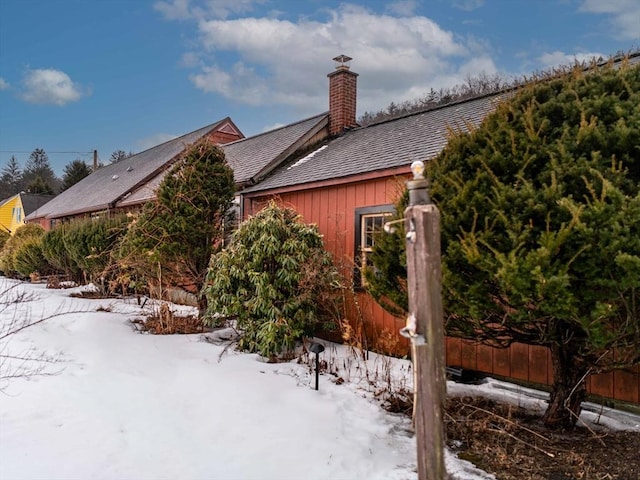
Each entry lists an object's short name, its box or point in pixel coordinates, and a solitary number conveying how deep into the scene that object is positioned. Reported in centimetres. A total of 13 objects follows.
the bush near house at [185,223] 769
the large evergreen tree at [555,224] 277
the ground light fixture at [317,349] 475
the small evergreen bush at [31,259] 1564
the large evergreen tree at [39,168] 4941
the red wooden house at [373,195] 500
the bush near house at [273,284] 613
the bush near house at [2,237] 2279
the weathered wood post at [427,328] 202
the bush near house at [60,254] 1334
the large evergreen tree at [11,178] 4933
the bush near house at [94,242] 1115
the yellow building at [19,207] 3194
